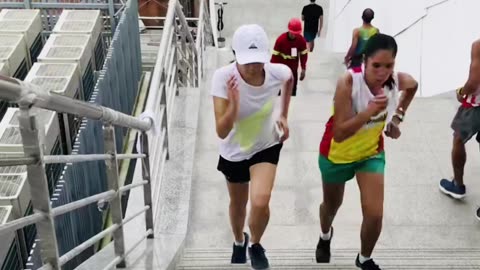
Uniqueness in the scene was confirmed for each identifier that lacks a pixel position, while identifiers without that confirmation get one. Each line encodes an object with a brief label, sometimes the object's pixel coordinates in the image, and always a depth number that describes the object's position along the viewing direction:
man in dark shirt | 9.73
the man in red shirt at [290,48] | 6.25
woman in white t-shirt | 3.04
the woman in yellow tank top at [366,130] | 2.97
